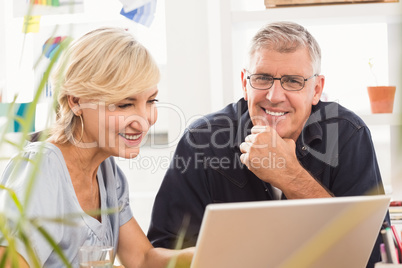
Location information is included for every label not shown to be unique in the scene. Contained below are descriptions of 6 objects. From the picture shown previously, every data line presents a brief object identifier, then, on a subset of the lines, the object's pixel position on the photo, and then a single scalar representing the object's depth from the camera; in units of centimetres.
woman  156
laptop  107
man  172
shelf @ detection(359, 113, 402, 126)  194
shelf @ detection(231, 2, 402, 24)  191
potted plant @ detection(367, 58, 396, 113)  197
